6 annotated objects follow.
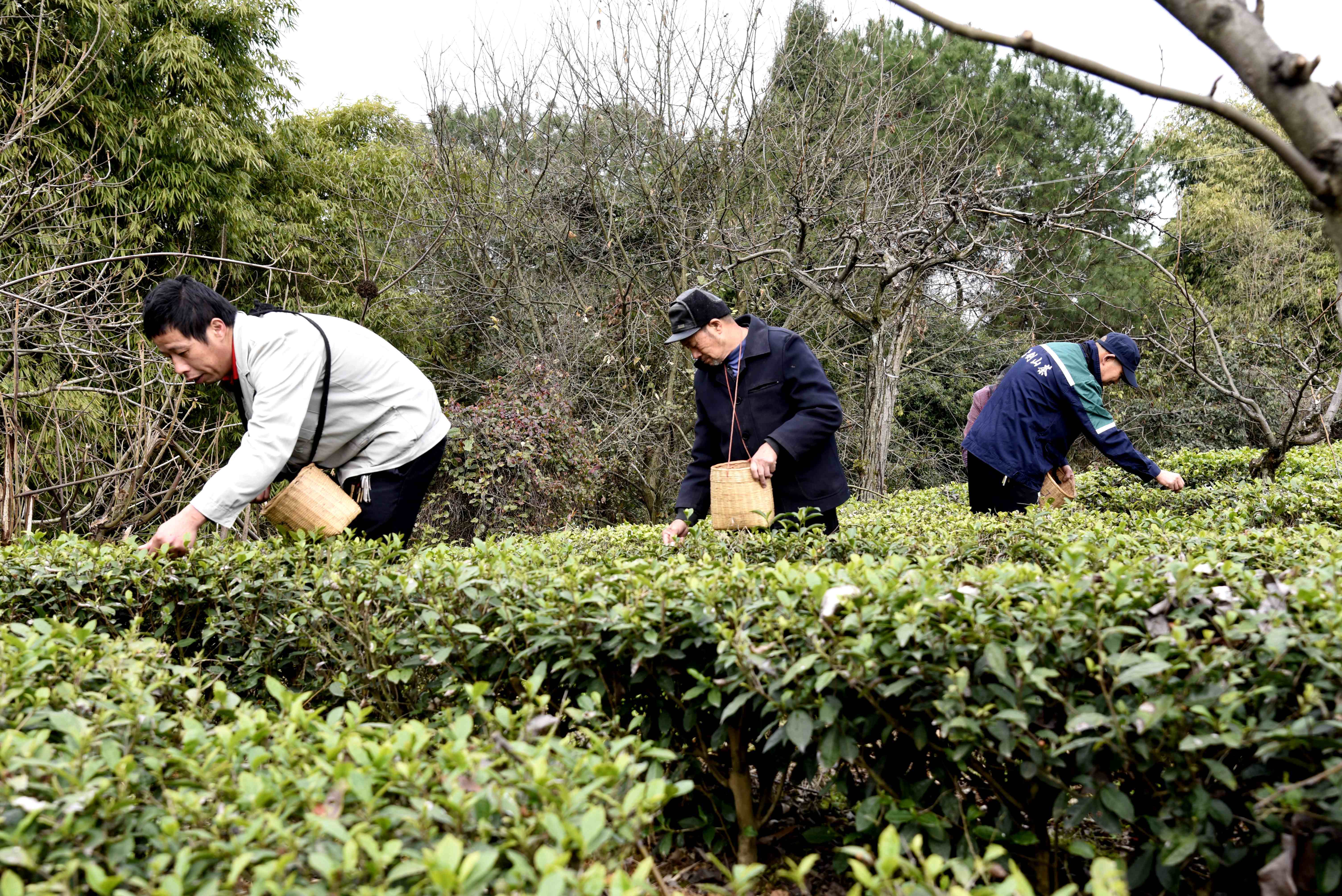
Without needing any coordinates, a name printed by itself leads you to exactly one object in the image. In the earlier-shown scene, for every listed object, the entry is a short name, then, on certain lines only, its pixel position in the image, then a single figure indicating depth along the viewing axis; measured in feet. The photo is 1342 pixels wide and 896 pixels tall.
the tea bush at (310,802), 4.12
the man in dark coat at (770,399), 12.96
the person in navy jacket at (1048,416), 16.44
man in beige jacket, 11.09
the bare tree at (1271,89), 5.19
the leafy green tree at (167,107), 34.01
